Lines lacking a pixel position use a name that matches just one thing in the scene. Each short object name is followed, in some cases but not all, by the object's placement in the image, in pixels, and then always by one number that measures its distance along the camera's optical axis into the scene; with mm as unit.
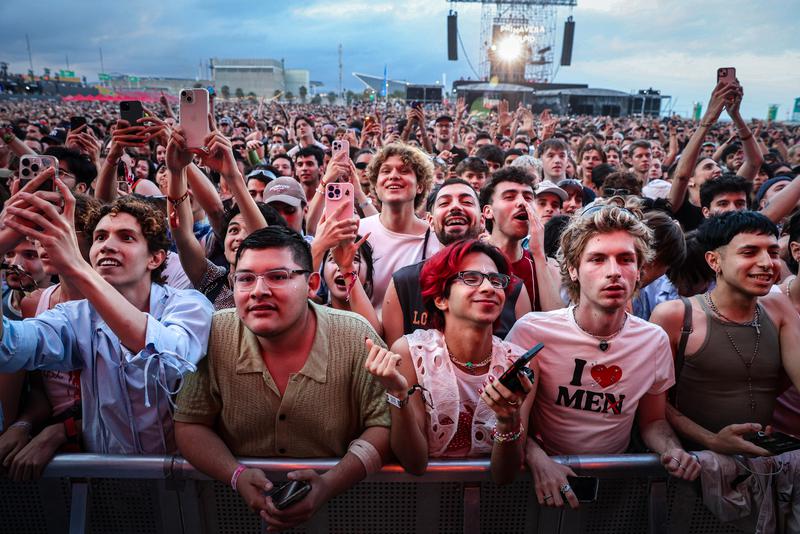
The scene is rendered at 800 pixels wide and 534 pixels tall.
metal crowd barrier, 1770
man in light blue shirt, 1515
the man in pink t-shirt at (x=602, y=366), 1996
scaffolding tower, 50500
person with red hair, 1699
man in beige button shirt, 1799
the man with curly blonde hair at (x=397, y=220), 3236
